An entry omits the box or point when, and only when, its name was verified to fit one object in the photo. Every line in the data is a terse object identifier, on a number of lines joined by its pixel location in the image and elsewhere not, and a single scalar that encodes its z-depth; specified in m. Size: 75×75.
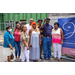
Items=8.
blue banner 3.88
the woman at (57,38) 3.84
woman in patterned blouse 3.46
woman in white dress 3.56
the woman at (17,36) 3.71
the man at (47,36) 3.86
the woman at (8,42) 3.34
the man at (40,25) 3.90
